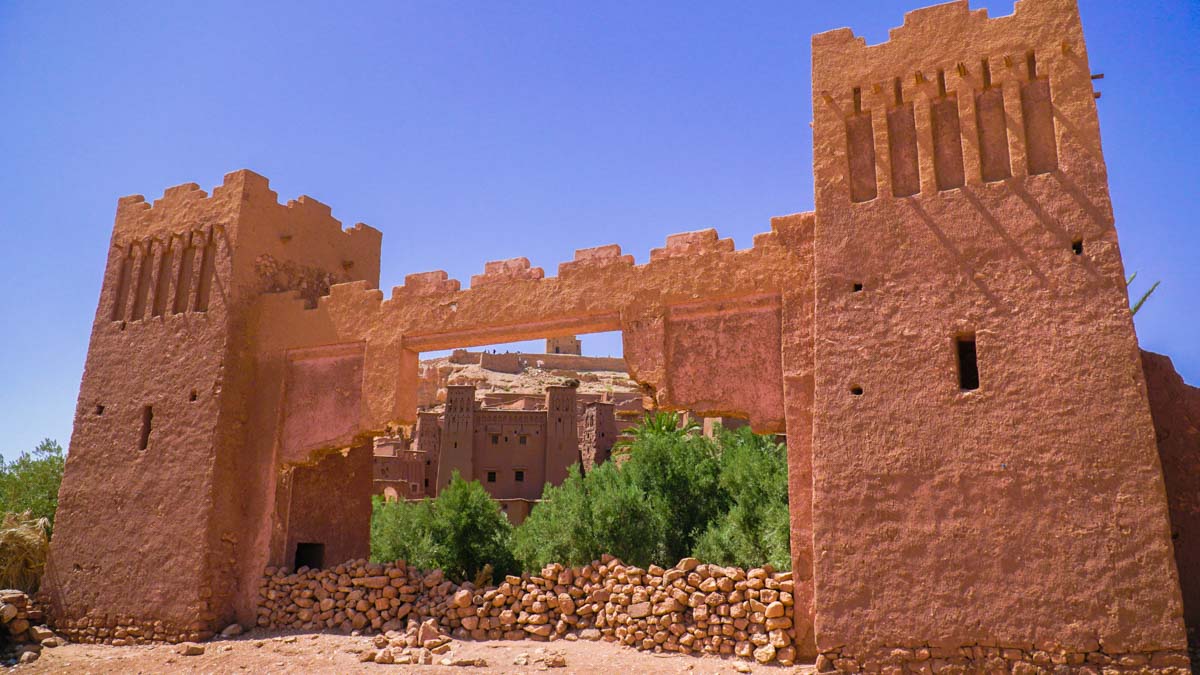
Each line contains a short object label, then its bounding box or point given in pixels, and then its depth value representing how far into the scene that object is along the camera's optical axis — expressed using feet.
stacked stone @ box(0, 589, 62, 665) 36.45
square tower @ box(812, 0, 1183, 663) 24.08
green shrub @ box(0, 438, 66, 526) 51.26
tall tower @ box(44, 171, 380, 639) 37.76
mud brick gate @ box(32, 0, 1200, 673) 24.47
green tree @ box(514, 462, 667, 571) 59.00
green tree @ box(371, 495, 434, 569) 54.19
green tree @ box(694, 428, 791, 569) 53.72
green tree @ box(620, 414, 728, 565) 64.18
